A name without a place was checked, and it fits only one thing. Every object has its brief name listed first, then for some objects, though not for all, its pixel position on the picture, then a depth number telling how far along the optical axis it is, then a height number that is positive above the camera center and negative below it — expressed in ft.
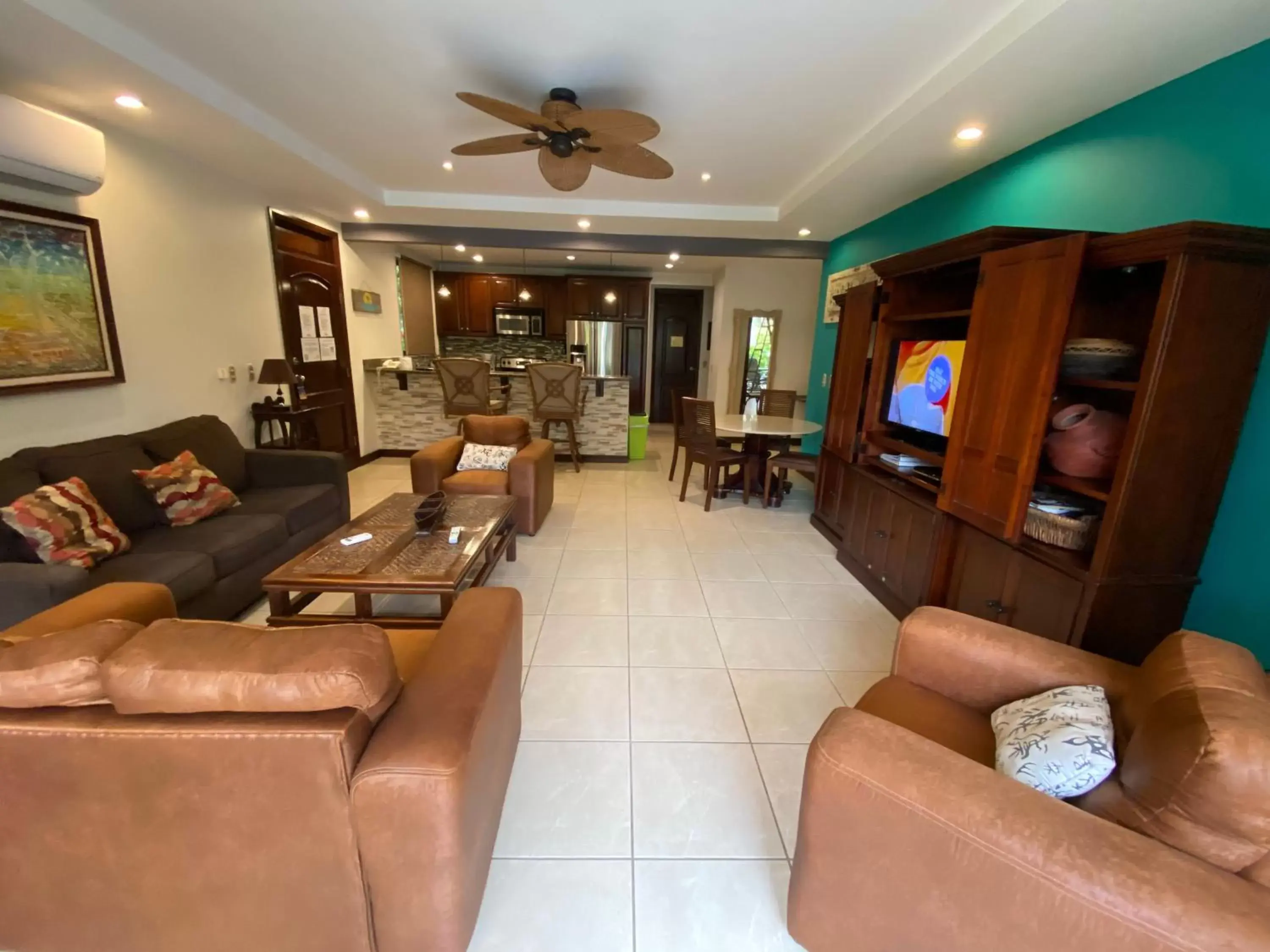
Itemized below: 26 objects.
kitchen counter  18.84 -2.32
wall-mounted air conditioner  7.12 +2.52
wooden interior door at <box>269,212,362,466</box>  14.29 +0.91
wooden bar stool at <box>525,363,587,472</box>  17.16 -1.40
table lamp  12.34 -0.79
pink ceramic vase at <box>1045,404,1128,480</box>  6.02 -0.81
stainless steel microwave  25.71 +1.24
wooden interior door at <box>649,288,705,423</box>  27.30 +0.70
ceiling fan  7.30 +3.18
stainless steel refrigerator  25.88 +0.34
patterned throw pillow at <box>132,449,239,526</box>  8.55 -2.56
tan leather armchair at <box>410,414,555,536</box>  11.62 -2.92
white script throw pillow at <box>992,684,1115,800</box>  3.50 -2.59
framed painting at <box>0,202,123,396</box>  7.74 +0.39
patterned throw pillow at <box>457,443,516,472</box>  12.60 -2.63
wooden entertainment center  5.24 -0.59
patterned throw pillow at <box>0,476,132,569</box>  6.57 -2.49
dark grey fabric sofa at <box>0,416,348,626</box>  6.56 -2.95
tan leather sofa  2.98 -2.88
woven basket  6.31 -1.93
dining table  14.08 -1.93
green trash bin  19.88 -3.19
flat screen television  8.30 -0.41
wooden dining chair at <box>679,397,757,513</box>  14.53 -2.67
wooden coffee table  6.60 -2.92
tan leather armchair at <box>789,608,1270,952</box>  2.63 -2.54
